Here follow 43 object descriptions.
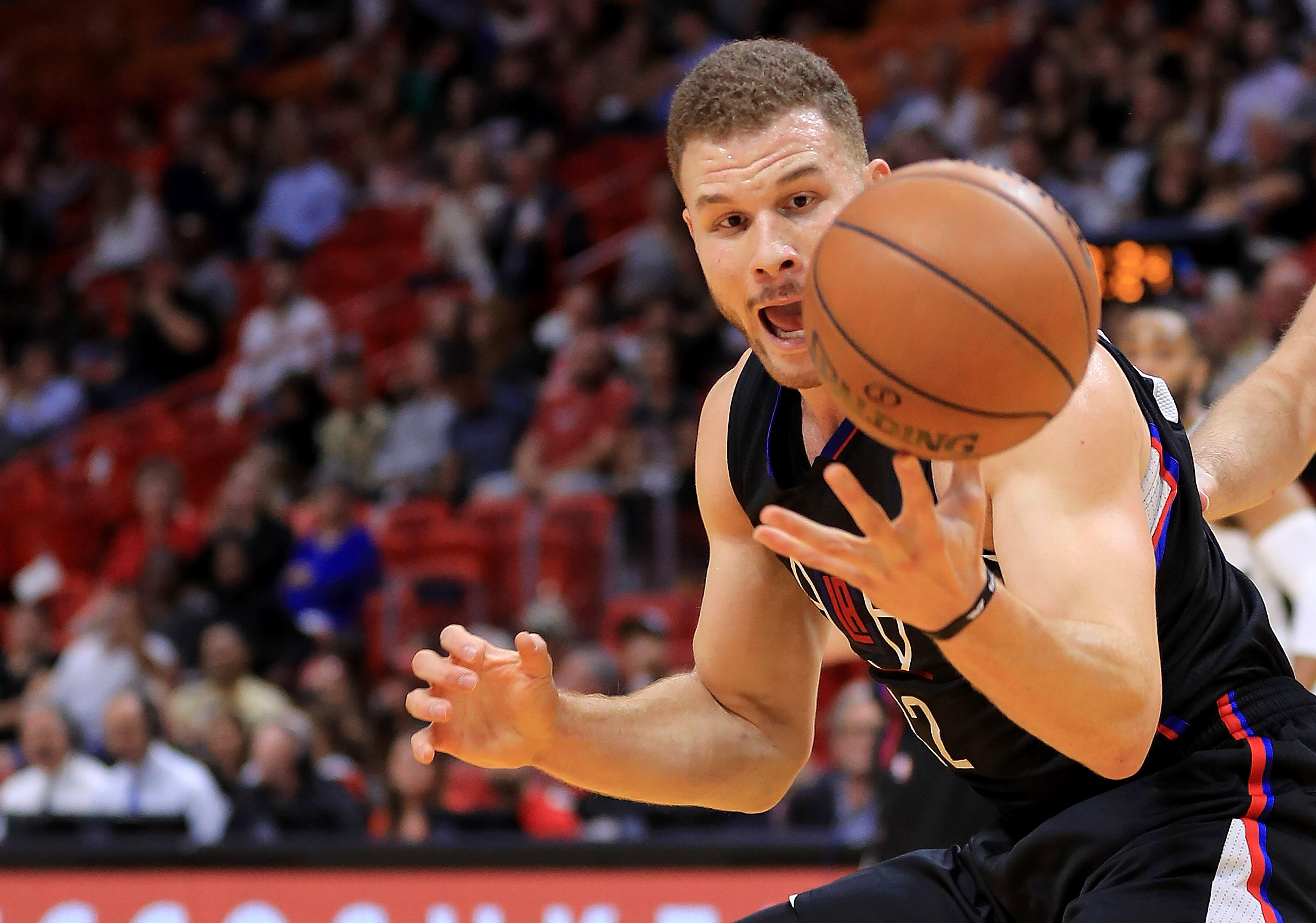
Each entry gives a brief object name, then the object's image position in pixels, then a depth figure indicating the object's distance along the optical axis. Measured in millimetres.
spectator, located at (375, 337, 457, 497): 19437
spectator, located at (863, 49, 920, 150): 20812
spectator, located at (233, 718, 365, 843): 12453
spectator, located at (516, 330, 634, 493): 17641
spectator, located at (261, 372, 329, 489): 20672
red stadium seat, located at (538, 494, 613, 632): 16312
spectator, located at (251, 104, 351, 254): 25781
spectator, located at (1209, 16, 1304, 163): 17859
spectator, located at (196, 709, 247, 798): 14398
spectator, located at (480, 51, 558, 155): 24627
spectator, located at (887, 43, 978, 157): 19812
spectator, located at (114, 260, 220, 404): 23812
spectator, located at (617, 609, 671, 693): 13984
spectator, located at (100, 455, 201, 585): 19219
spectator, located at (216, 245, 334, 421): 22609
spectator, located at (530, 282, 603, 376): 19766
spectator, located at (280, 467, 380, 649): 17781
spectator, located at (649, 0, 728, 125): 23797
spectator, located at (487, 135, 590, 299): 22016
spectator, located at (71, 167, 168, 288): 26172
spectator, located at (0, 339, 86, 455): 23687
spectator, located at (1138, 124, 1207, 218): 17031
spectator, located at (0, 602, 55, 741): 17094
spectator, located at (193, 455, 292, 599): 17969
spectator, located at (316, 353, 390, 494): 20187
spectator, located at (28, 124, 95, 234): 28375
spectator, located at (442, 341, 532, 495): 18656
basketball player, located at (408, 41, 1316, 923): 4016
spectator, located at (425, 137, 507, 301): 23250
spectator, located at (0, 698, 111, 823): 14109
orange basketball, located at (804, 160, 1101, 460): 3891
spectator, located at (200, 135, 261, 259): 26203
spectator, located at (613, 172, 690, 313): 20062
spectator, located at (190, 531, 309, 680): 16969
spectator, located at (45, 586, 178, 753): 16312
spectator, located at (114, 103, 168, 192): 29422
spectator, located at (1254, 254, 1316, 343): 14391
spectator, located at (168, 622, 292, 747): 15523
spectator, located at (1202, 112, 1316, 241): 16406
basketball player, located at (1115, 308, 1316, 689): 8320
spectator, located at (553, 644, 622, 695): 13719
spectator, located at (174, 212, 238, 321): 24375
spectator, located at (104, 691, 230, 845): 13602
